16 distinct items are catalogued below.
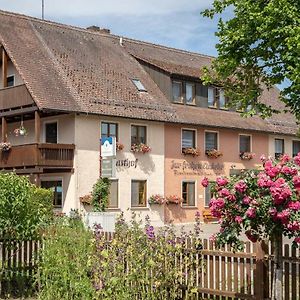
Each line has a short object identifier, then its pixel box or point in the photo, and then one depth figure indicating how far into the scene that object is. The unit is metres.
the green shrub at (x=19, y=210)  10.98
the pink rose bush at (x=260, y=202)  7.59
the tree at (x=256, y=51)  18.38
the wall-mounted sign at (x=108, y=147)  27.25
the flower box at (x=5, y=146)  31.62
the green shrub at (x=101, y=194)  29.78
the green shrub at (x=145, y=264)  8.98
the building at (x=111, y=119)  30.59
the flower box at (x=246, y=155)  38.28
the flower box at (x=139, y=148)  32.75
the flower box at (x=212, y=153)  36.34
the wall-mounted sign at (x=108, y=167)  28.45
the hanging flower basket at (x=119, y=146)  31.88
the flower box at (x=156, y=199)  33.00
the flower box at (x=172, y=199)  33.88
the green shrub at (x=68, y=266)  9.50
